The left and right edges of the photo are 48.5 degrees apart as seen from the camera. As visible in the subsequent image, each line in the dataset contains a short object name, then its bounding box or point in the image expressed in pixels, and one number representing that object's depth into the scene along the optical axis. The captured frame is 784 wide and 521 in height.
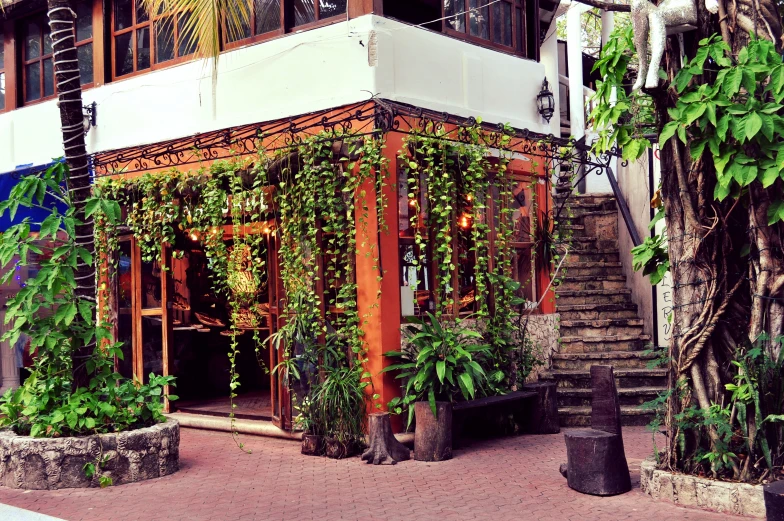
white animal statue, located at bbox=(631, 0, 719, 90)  6.23
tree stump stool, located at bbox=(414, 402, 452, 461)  8.12
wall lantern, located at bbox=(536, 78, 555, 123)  10.78
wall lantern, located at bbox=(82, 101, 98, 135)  11.46
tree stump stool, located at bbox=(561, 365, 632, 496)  6.65
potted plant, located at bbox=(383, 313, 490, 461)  8.14
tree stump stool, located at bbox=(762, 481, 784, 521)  4.79
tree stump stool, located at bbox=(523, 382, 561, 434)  9.47
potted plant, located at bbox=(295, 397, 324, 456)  8.50
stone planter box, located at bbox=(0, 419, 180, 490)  7.27
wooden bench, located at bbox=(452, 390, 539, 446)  8.83
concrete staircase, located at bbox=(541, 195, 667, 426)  10.00
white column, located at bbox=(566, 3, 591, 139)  14.87
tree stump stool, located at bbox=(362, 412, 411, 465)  8.02
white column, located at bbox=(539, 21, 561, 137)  12.09
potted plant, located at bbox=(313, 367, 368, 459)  8.32
